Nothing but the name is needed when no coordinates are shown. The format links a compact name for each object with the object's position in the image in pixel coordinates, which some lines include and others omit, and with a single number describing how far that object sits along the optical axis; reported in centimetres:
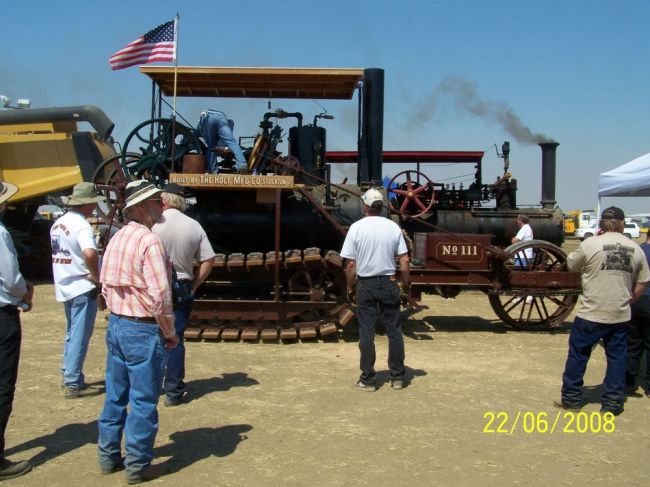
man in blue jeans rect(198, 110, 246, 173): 788
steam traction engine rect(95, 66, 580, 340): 767
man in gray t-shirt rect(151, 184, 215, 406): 511
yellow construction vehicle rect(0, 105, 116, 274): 1291
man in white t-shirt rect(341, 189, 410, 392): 554
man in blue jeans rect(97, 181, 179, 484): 359
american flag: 793
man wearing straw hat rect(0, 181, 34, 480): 376
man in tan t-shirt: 493
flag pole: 768
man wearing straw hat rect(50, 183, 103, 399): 525
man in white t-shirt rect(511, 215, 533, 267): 1000
